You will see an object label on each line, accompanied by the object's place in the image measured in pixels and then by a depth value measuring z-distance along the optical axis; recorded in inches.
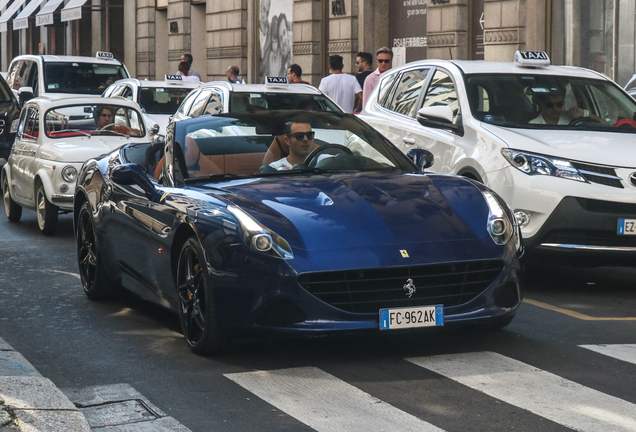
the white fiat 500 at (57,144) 482.0
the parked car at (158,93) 705.0
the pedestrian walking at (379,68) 617.0
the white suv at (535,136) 319.3
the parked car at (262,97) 542.9
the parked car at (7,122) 708.7
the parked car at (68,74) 841.5
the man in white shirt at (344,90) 654.5
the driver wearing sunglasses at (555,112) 366.3
